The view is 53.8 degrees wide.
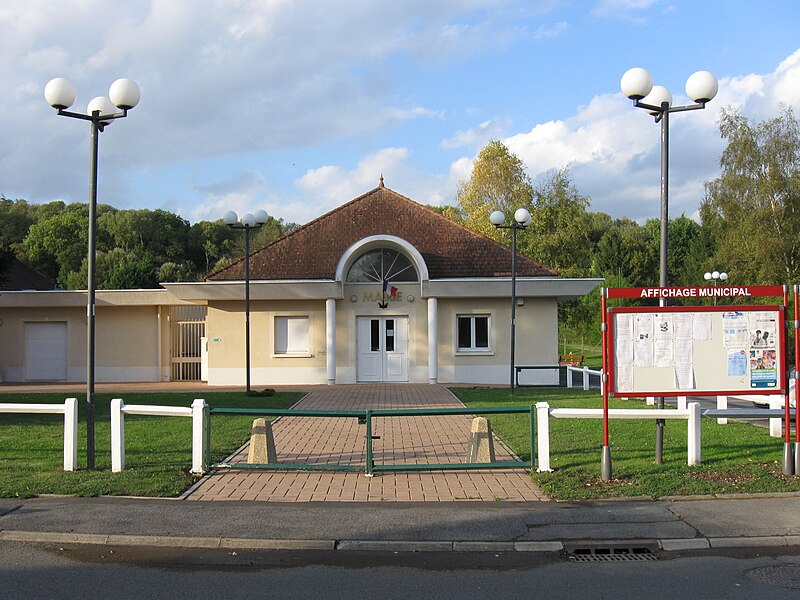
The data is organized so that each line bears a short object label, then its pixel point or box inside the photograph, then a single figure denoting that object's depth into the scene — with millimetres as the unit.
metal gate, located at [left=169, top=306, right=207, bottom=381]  30641
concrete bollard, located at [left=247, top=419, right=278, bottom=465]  10789
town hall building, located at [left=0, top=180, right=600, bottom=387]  26078
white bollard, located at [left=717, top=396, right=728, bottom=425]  15031
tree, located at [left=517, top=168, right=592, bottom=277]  47219
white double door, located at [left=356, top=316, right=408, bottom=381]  26859
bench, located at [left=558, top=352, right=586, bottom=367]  41938
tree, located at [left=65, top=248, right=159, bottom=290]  47531
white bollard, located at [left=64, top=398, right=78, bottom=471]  10461
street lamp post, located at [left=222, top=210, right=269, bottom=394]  21953
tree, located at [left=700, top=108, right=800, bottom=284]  39562
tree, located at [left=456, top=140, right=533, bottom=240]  47812
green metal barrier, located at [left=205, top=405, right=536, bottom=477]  10008
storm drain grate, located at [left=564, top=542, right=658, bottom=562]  7180
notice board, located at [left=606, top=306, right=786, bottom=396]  10094
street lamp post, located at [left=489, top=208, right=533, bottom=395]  20906
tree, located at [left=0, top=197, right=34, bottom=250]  70875
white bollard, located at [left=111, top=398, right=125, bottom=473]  10336
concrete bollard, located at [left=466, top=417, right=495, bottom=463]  10617
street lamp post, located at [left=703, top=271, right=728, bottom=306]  39094
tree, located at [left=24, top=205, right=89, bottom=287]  65375
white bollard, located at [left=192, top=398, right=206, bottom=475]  10352
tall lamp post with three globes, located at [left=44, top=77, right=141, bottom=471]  10445
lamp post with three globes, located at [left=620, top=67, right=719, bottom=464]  10625
